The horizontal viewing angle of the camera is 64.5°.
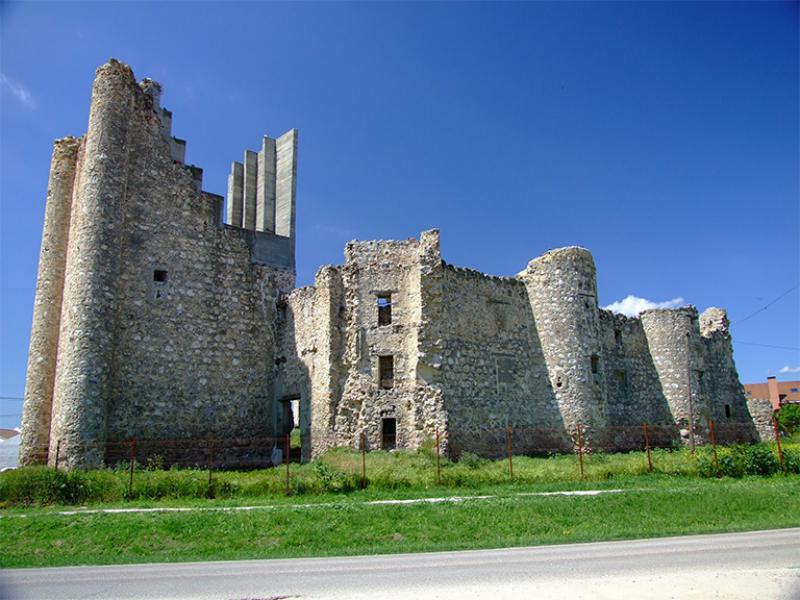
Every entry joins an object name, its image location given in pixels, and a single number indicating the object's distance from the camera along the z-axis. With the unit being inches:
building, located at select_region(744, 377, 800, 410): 3634.4
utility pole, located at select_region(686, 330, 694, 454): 1334.5
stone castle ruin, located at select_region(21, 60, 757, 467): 946.1
